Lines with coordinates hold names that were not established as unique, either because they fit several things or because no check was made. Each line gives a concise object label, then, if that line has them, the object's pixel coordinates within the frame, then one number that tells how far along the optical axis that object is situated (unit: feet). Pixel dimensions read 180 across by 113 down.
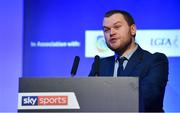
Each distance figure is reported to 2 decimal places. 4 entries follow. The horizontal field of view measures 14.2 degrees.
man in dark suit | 13.42
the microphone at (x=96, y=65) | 12.61
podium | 9.79
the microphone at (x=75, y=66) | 11.97
